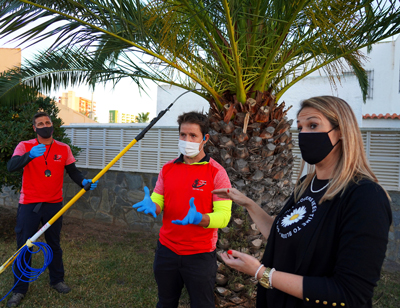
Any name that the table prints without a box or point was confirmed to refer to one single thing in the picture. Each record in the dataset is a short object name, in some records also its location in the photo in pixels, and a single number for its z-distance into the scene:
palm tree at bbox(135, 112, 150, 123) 43.28
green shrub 5.16
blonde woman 1.11
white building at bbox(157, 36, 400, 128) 8.72
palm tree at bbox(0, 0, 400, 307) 3.18
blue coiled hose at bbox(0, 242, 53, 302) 3.09
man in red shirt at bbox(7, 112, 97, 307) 3.50
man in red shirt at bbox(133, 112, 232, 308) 2.28
